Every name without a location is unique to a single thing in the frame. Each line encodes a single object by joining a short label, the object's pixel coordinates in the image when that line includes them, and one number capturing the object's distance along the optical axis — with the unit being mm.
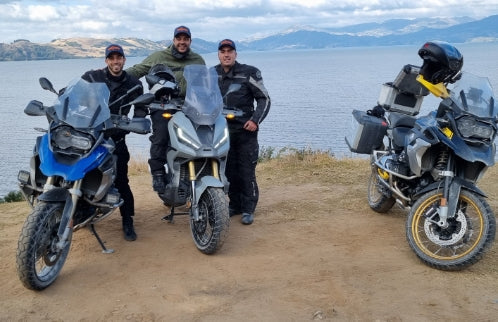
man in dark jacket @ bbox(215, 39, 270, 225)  6371
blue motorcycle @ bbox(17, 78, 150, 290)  4305
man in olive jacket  5973
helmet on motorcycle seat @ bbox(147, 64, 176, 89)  5832
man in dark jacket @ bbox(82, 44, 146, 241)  5645
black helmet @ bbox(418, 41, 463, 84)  5191
